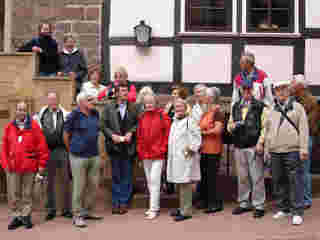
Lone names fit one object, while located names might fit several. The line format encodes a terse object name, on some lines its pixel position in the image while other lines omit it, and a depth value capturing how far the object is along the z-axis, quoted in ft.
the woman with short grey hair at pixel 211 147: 26.71
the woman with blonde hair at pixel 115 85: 27.96
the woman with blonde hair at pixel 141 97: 27.53
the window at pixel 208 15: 34.06
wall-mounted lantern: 33.40
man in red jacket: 24.90
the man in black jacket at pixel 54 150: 26.45
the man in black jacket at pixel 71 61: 30.91
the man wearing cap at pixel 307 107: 26.05
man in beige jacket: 24.85
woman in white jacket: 25.86
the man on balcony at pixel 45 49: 30.09
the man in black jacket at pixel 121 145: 27.12
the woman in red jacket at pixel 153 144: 26.45
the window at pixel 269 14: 34.09
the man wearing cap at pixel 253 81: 27.58
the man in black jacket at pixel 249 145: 26.32
